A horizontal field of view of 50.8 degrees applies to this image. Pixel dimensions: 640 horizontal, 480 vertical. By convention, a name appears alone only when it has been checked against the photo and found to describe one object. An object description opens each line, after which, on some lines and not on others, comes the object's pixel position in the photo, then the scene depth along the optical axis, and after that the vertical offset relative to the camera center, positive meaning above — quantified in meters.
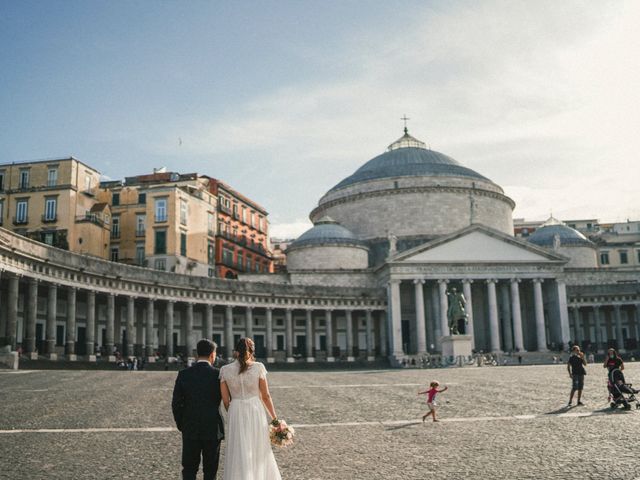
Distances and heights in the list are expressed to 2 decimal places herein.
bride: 8.28 -0.98
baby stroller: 18.63 -1.72
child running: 17.03 -1.73
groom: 8.56 -0.97
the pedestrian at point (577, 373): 19.66 -1.29
